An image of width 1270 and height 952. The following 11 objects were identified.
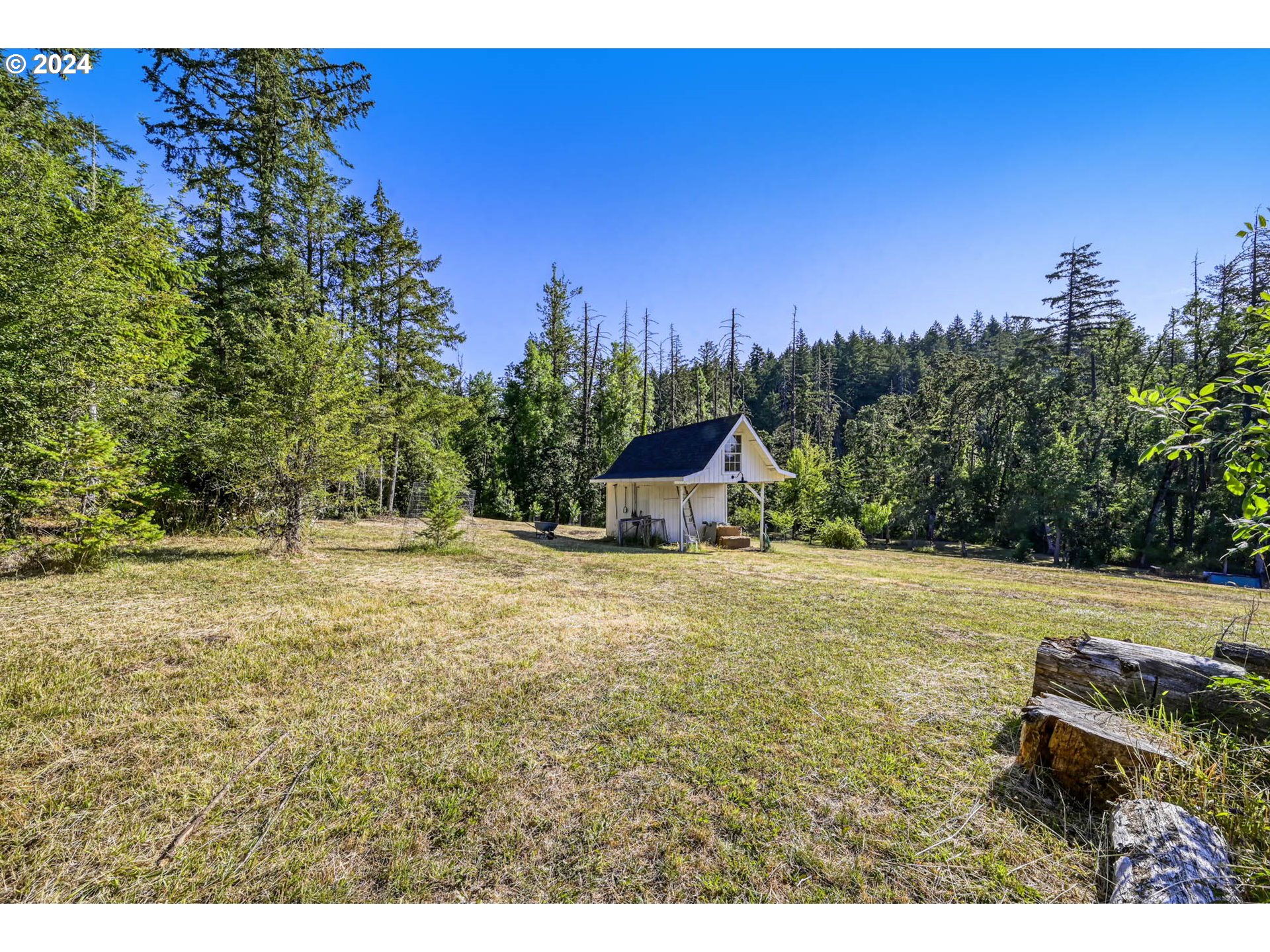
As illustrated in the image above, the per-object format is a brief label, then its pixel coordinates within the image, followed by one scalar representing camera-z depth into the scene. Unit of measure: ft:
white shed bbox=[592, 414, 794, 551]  48.29
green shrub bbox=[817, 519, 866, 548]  62.85
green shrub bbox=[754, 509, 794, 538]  69.79
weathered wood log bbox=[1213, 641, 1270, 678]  10.52
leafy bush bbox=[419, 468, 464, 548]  38.27
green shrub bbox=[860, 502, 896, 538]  77.15
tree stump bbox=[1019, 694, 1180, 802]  8.59
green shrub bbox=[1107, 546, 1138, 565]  68.08
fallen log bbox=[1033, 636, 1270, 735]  9.65
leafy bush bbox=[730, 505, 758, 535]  66.44
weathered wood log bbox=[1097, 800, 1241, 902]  6.40
